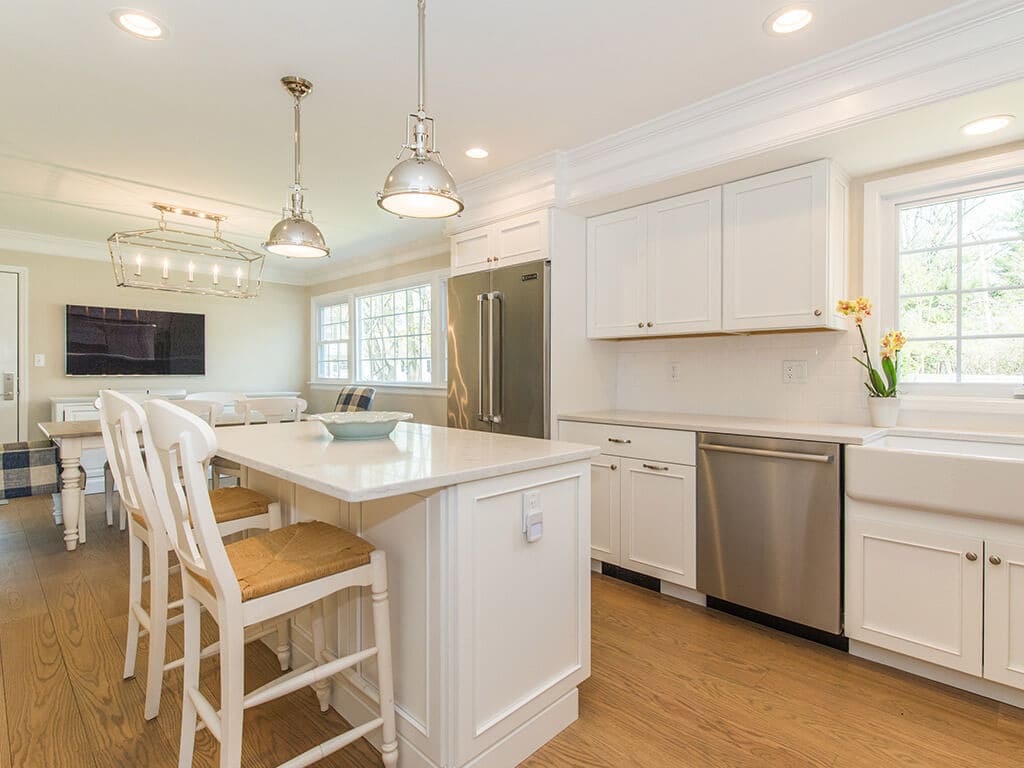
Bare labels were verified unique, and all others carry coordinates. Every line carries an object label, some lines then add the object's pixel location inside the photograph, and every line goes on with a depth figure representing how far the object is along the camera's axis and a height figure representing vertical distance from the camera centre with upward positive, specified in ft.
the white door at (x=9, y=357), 15.47 +0.59
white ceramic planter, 8.05 -0.52
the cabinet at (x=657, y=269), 9.23 +2.07
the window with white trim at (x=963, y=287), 7.78 +1.41
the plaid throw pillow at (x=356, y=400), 13.87 -0.60
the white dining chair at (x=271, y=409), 12.11 -0.74
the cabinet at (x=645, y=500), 8.61 -2.13
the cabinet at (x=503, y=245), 10.61 +2.88
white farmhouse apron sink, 5.79 -1.19
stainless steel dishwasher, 7.13 -2.17
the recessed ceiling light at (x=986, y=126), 6.82 +3.36
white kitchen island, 4.55 -1.94
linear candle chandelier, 15.27 +4.12
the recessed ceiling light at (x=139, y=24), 6.21 +4.28
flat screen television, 16.57 +1.14
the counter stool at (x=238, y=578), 3.95 -1.67
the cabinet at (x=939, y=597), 5.87 -2.62
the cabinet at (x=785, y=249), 7.97 +2.05
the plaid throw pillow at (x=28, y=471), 10.65 -1.94
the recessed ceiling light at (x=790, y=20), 6.11 +4.28
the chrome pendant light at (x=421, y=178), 5.63 +2.16
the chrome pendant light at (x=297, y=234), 8.21 +2.26
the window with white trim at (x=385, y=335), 15.94 +1.50
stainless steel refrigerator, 10.43 +0.57
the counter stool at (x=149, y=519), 5.52 -1.64
